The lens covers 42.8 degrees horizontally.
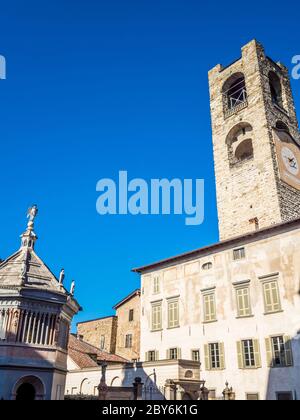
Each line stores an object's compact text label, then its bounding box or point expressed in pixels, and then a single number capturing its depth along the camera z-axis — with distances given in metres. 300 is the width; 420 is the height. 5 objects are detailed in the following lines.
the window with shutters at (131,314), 40.80
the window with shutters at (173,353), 28.12
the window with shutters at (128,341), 39.62
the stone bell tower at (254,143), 35.00
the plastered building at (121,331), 39.47
